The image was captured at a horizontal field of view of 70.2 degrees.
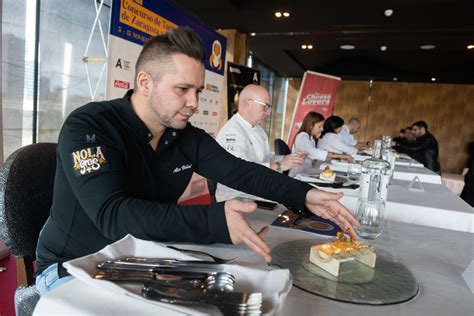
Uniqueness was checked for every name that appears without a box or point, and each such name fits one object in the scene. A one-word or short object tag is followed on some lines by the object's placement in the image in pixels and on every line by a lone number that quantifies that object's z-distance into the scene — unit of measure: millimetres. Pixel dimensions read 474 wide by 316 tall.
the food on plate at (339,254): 742
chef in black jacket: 744
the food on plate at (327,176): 1918
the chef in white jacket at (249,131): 2296
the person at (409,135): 7255
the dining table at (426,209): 1461
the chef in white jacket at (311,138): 3830
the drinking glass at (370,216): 1108
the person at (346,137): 5893
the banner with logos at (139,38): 2508
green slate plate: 647
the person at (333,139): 4609
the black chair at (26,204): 951
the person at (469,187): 3826
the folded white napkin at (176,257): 490
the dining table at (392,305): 490
